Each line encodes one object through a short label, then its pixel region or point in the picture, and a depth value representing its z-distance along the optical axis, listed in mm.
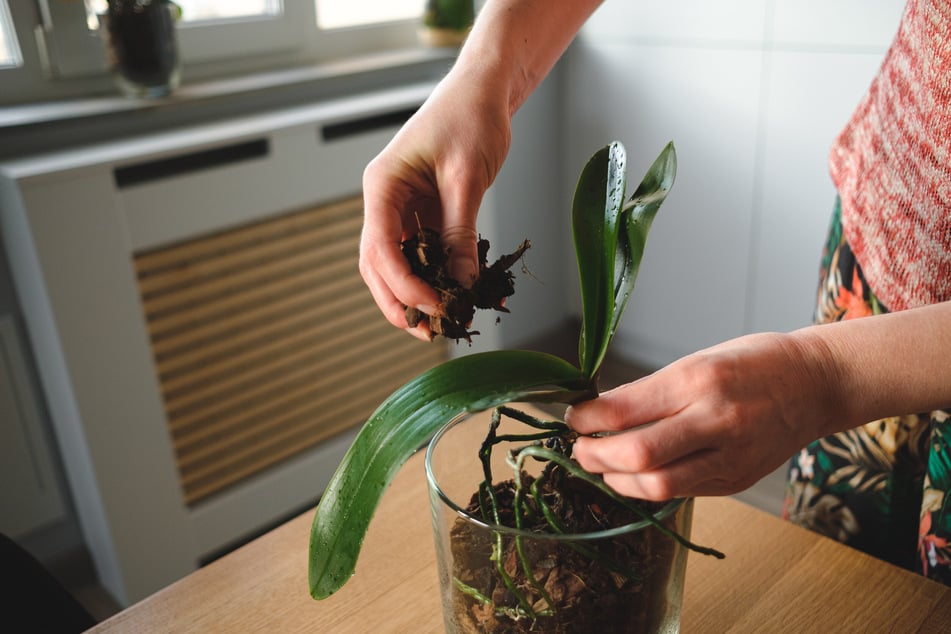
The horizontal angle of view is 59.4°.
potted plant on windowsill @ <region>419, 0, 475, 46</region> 2406
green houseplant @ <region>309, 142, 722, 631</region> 542
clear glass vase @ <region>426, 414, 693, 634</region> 523
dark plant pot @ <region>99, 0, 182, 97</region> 1708
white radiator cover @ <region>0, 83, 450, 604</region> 1475
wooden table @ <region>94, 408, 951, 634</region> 708
